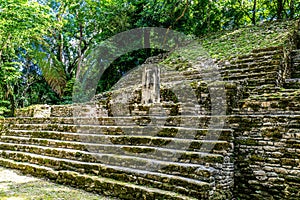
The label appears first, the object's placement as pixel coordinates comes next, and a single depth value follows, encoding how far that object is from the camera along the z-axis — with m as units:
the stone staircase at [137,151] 3.66
